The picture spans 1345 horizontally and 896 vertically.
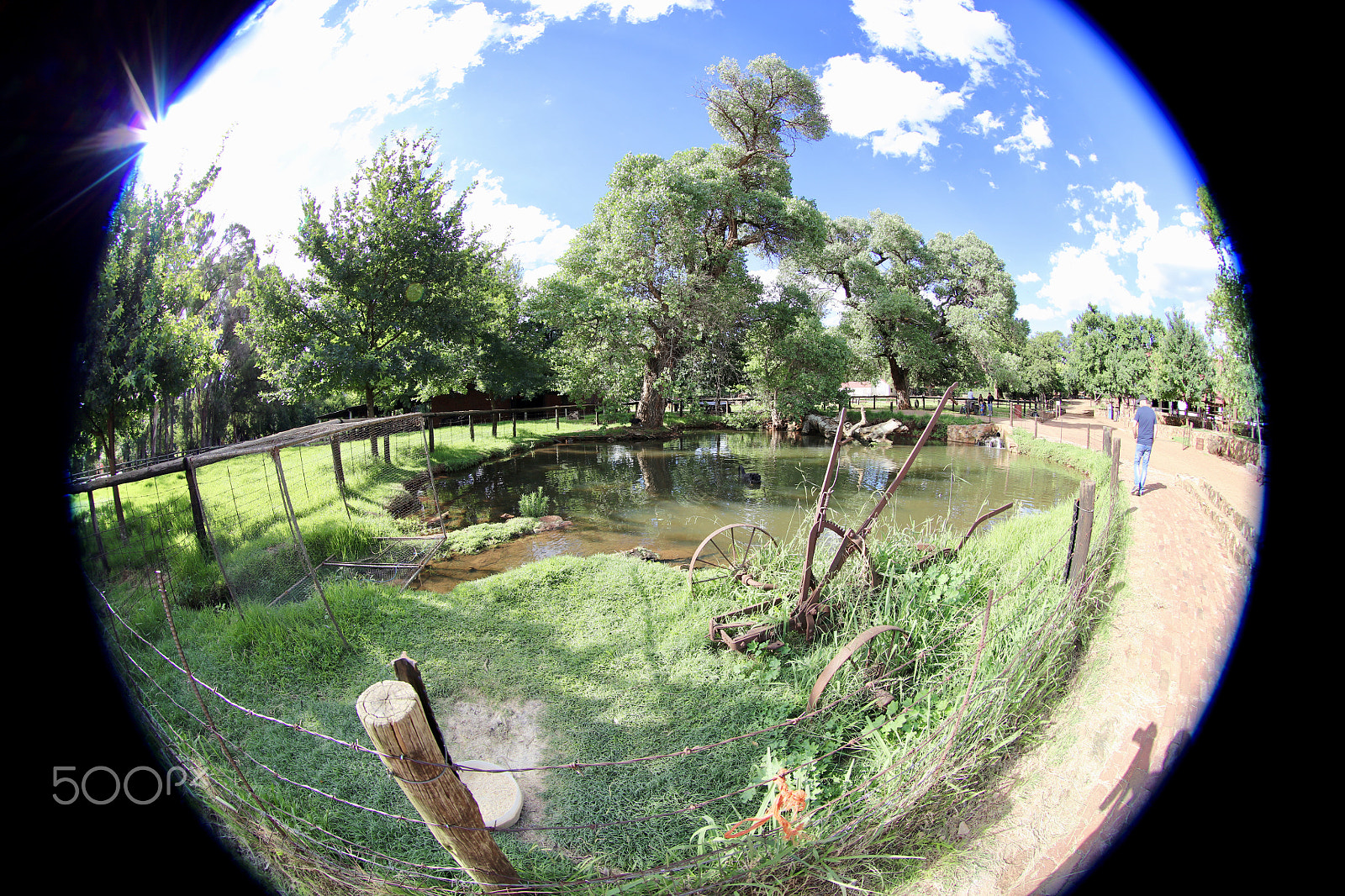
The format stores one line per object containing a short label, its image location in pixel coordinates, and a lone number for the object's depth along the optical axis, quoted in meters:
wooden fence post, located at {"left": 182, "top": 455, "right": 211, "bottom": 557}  5.71
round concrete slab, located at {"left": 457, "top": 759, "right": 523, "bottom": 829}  3.03
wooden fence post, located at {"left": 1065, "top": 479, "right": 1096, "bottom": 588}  4.57
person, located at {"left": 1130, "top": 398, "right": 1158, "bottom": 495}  8.91
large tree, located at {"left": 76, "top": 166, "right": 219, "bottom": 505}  6.31
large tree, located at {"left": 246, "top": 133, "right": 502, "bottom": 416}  11.62
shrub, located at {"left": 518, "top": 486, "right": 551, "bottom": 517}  10.05
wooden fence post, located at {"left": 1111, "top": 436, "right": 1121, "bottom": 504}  8.20
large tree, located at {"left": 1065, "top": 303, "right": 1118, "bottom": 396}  30.45
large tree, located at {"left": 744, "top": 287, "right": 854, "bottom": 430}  21.62
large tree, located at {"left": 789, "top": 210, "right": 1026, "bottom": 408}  25.47
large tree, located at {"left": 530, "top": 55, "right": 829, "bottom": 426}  19.45
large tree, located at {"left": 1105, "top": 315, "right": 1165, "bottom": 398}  25.27
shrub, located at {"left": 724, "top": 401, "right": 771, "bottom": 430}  23.80
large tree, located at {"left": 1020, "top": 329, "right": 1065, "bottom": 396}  37.53
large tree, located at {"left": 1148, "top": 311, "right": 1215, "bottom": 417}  20.42
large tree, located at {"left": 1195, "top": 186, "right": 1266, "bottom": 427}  8.30
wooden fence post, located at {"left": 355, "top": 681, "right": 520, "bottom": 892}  1.98
